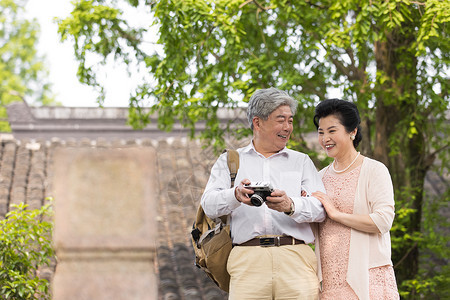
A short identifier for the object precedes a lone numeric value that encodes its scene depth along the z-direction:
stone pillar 6.00
